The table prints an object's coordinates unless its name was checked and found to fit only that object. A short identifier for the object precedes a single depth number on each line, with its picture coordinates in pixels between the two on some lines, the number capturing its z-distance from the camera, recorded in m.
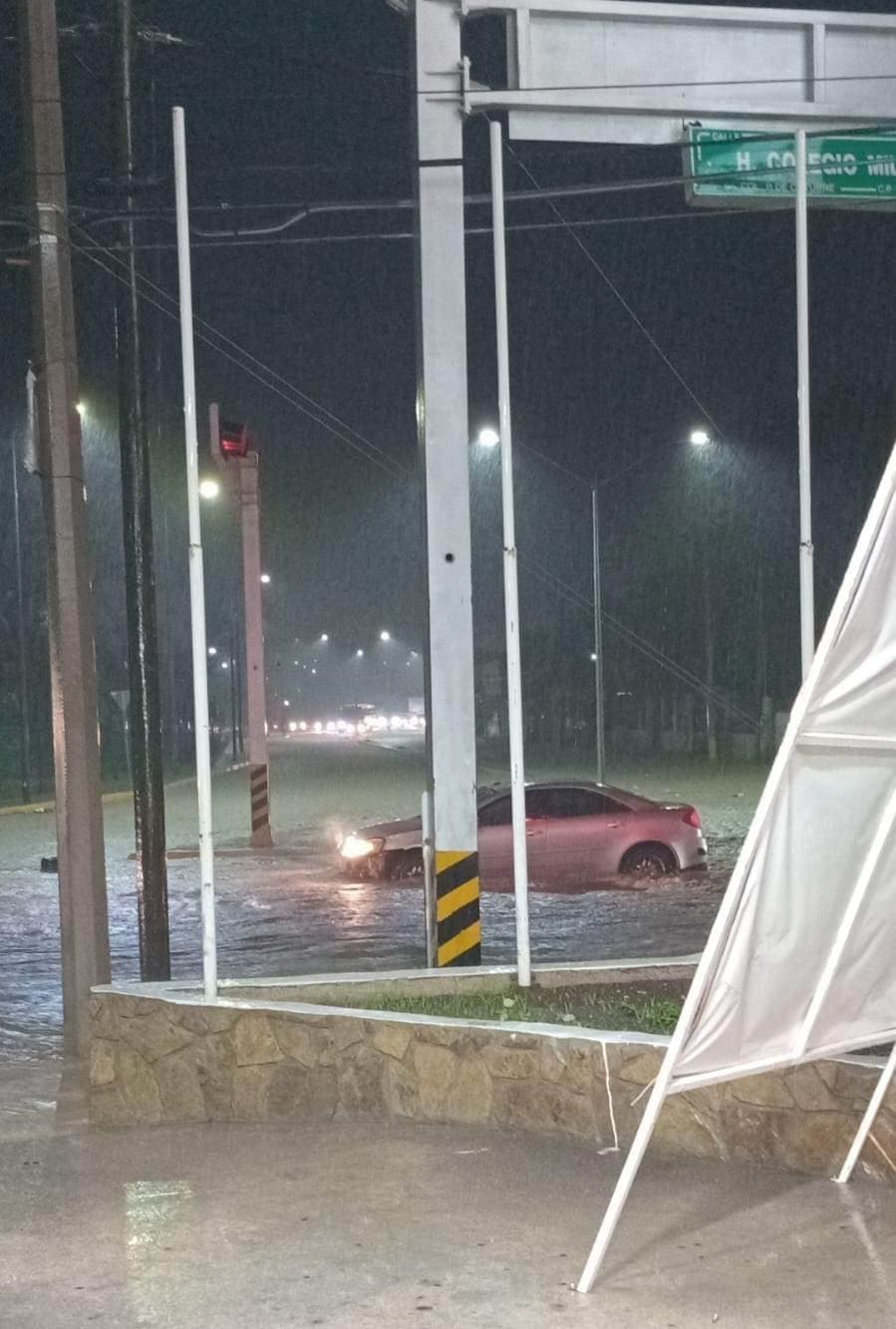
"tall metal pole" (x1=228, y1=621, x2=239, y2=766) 58.75
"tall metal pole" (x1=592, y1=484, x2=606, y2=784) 26.19
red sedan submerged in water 17.58
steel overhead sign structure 9.16
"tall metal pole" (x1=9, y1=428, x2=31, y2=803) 35.53
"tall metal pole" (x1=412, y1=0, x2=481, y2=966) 9.12
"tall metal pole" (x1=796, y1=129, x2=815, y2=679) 7.45
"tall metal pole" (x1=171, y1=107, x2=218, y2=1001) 7.41
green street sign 9.96
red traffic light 21.34
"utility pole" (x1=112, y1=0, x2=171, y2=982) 10.83
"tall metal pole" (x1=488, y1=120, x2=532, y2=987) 7.77
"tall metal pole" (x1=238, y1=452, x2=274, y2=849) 23.44
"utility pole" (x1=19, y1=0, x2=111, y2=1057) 9.25
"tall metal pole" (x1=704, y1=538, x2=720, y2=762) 48.31
